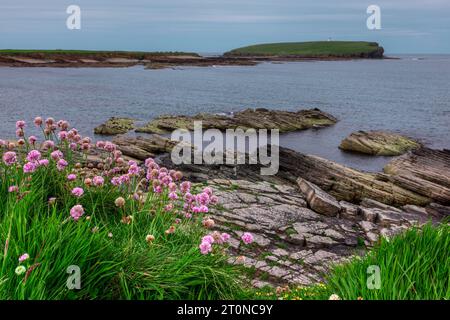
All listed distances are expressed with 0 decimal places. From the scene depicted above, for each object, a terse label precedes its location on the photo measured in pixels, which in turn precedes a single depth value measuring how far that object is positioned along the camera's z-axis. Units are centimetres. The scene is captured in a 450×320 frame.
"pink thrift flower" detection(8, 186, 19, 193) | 562
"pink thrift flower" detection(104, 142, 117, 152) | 703
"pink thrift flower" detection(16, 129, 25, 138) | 684
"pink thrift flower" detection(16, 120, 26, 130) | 689
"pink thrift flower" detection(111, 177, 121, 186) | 651
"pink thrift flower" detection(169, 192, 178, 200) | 612
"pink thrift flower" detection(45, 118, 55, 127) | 697
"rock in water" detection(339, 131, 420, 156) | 3155
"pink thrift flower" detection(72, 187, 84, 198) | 549
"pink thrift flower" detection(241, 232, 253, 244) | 528
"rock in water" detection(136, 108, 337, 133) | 3812
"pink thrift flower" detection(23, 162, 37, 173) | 586
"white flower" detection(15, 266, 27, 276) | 371
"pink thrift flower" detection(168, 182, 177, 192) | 626
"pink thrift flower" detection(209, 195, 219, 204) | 631
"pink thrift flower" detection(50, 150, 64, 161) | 637
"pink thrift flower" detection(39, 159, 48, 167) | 608
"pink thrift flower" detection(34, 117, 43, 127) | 711
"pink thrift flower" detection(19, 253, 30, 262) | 386
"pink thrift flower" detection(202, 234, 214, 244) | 488
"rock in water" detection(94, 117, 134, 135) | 3594
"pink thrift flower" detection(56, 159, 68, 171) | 620
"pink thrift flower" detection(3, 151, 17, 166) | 596
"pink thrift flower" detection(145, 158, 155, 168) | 690
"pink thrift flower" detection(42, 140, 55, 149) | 681
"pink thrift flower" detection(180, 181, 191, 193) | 662
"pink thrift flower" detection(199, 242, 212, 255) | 475
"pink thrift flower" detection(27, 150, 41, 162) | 596
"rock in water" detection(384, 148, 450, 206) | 1748
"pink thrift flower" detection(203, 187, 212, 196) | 609
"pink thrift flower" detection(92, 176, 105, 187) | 600
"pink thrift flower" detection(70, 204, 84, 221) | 479
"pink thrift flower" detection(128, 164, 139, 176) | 668
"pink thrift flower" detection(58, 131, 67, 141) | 690
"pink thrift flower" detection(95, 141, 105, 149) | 714
